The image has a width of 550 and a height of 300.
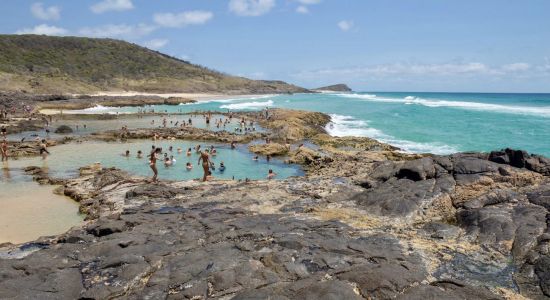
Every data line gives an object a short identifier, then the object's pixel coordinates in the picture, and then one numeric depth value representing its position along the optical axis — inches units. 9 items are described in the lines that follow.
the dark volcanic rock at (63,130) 1685.5
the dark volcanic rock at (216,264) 352.8
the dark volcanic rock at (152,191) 693.3
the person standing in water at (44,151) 1200.8
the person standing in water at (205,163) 851.7
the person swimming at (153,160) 874.9
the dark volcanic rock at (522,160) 655.1
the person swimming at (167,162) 1120.1
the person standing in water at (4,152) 1123.9
